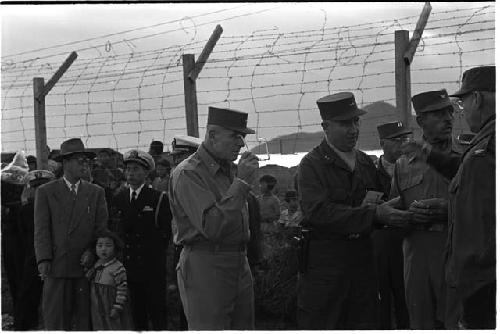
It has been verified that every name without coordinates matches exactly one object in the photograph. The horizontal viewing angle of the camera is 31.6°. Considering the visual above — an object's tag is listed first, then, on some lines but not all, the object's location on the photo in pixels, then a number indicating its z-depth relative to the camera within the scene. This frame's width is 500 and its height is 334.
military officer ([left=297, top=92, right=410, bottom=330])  5.17
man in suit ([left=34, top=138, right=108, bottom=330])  6.65
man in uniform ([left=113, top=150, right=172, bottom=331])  7.04
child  6.71
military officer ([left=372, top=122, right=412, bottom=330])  6.43
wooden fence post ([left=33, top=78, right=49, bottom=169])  9.80
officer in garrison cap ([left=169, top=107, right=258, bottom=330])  4.91
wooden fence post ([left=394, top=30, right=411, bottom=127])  7.63
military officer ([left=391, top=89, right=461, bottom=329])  5.20
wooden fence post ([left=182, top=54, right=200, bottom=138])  8.67
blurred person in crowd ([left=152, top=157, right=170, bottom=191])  8.54
